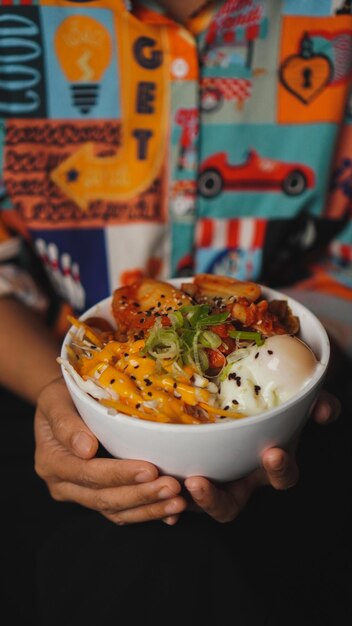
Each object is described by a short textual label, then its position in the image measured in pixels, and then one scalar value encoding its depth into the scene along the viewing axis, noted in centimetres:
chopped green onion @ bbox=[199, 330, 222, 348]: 74
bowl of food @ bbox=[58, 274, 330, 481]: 68
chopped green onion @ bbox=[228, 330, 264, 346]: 74
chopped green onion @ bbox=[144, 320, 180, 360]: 72
